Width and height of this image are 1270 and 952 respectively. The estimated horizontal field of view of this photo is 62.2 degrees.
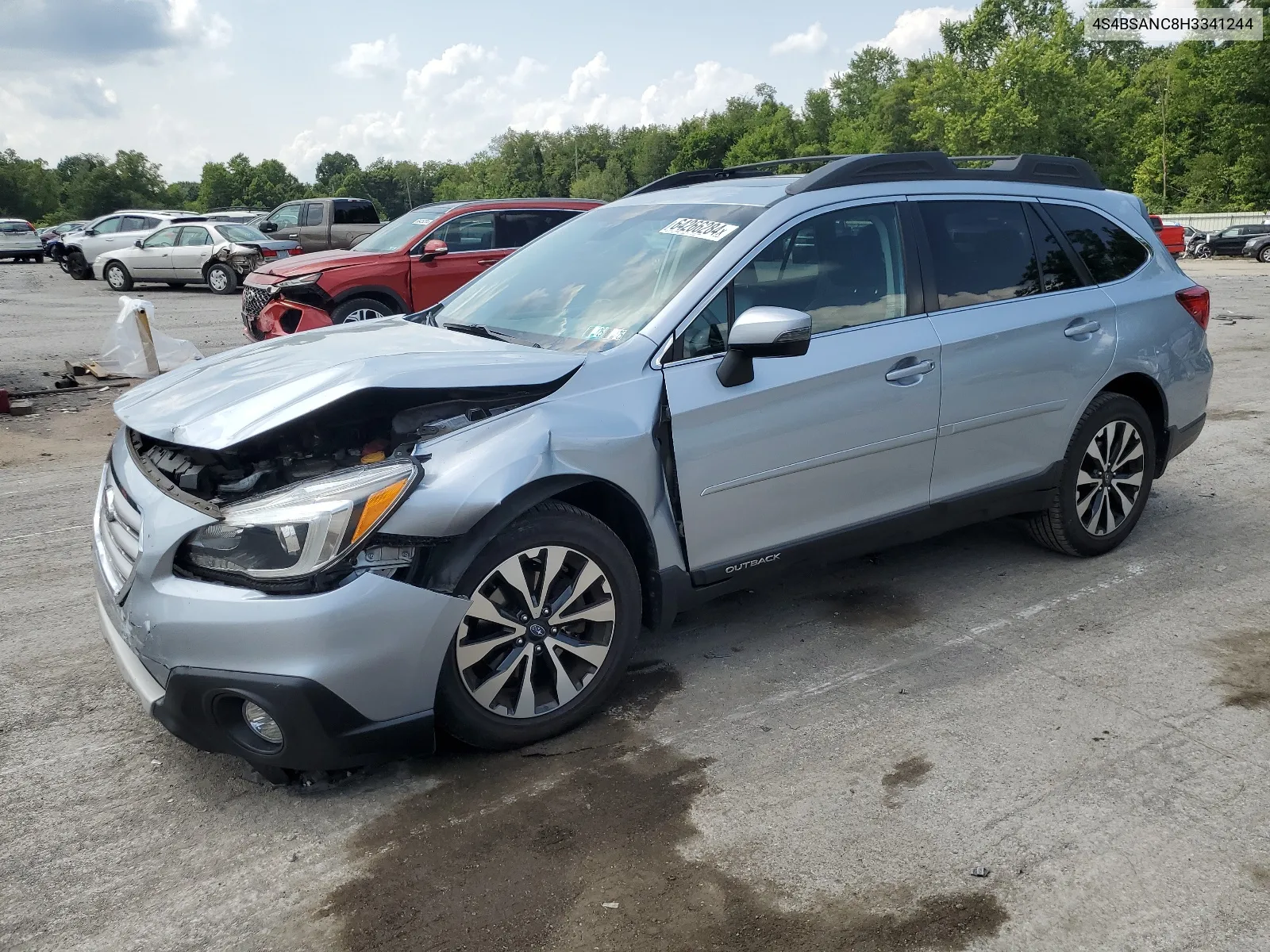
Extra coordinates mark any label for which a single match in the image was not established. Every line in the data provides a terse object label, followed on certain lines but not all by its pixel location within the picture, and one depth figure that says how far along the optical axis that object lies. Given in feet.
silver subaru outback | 9.79
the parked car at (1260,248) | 119.24
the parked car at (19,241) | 126.41
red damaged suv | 37.55
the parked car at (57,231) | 122.93
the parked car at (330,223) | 73.91
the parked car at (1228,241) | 122.31
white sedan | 72.74
